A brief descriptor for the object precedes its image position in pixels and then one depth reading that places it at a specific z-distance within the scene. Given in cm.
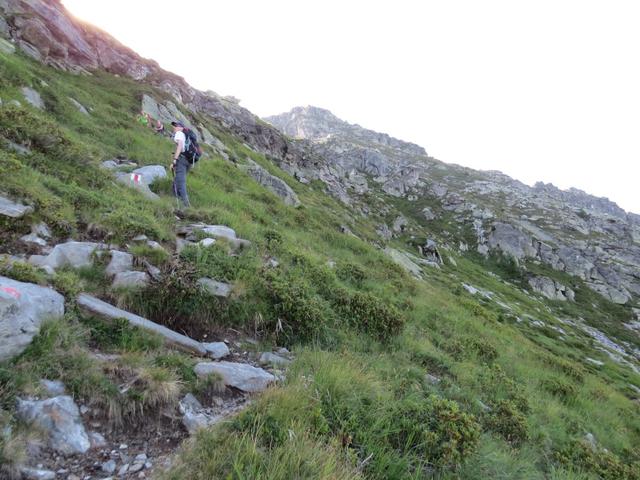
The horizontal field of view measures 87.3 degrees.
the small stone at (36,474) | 288
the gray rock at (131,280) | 589
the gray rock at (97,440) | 342
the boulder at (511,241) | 8425
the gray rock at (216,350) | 569
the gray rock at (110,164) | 1176
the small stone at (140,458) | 337
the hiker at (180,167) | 1195
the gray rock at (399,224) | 6838
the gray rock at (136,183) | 1097
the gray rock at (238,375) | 488
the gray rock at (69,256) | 568
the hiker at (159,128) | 2425
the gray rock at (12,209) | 609
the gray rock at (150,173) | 1236
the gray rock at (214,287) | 654
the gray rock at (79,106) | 1786
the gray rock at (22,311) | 374
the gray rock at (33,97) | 1440
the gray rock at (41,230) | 639
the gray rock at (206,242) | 810
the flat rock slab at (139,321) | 500
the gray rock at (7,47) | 1922
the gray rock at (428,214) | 9906
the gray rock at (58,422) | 323
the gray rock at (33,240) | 605
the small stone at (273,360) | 588
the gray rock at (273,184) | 2656
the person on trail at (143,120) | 2304
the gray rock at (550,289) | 6860
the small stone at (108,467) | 322
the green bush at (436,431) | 423
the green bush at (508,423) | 659
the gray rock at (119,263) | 614
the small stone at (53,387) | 356
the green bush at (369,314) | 889
